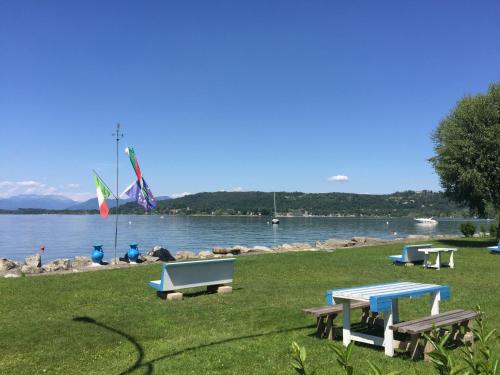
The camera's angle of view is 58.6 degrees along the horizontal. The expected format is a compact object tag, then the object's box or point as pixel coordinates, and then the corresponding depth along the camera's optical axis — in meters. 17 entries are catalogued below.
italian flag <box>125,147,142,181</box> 17.56
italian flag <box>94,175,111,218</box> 18.47
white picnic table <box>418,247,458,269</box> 15.43
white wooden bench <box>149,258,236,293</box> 10.34
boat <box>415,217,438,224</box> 122.53
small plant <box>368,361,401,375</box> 1.70
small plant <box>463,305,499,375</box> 1.93
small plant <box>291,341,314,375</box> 1.81
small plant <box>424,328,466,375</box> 1.82
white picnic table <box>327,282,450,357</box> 6.04
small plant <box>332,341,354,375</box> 1.78
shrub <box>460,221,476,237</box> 34.68
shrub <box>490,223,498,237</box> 31.61
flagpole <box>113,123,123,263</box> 19.42
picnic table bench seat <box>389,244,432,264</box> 16.22
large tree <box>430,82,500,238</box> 23.97
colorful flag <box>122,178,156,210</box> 16.70
